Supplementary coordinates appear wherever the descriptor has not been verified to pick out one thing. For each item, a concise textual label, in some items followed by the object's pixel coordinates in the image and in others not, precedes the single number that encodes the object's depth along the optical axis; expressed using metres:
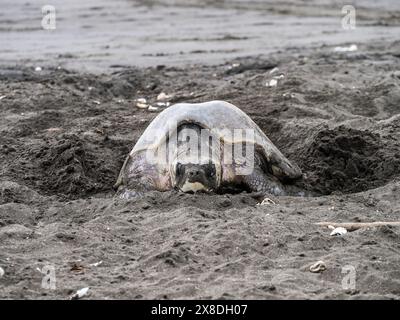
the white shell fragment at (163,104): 14.57
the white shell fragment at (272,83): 15.57
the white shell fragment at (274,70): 16.91
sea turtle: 9.70
